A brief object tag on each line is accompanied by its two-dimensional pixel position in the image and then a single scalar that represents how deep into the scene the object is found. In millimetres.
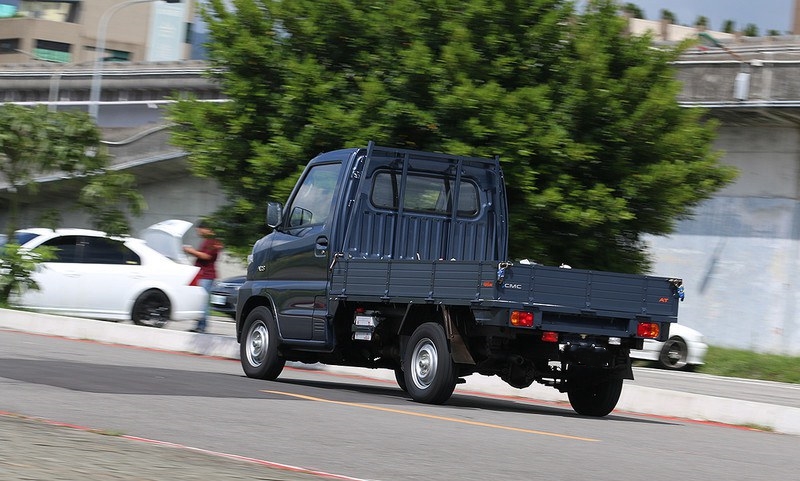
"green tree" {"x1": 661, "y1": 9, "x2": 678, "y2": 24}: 129750
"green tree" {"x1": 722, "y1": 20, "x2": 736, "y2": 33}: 130000
